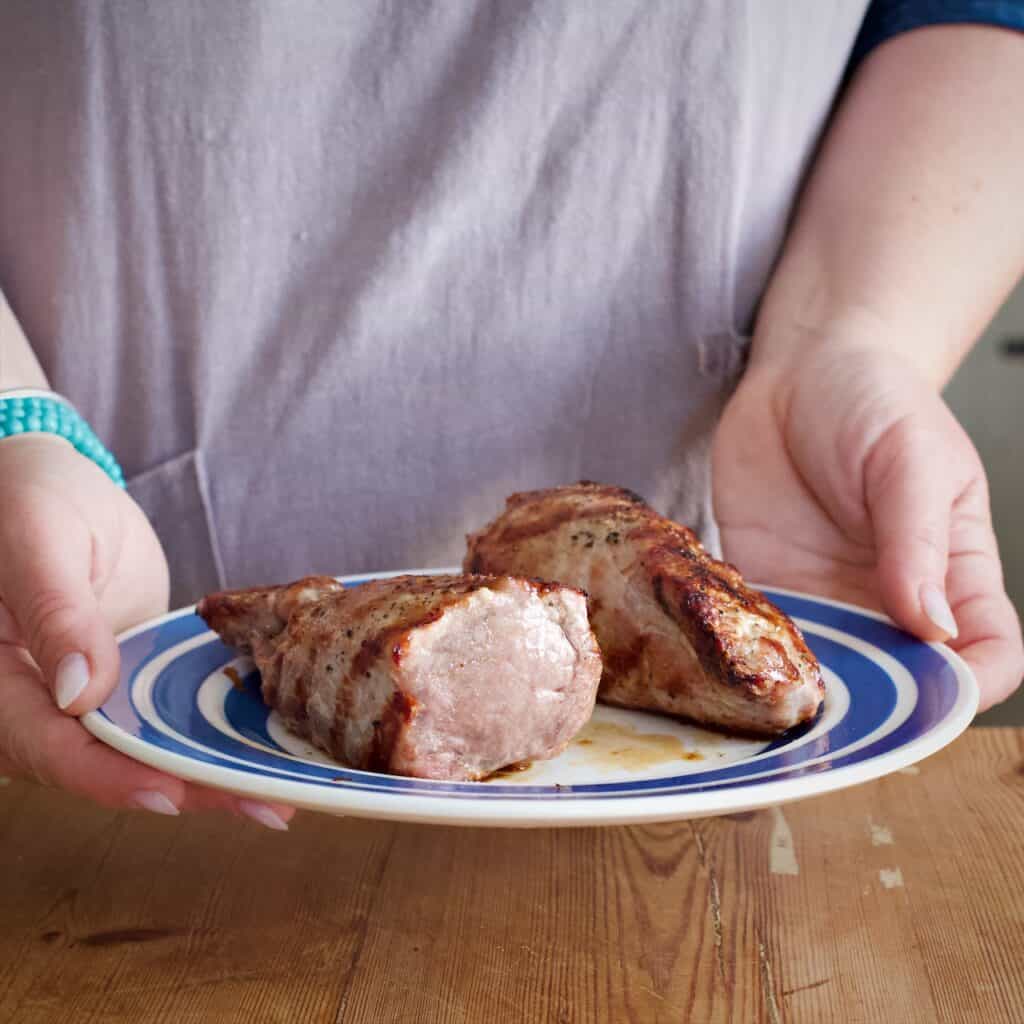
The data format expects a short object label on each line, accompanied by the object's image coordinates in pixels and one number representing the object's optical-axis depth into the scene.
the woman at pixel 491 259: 0.72
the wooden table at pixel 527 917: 0.49
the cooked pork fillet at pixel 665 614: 0.55
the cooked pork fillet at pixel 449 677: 0.53
